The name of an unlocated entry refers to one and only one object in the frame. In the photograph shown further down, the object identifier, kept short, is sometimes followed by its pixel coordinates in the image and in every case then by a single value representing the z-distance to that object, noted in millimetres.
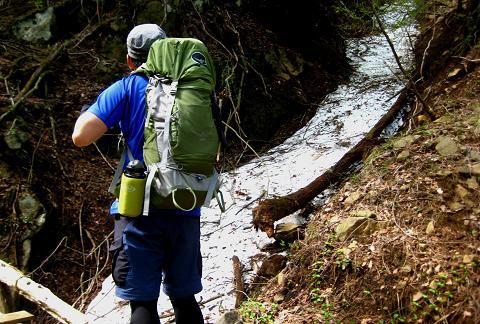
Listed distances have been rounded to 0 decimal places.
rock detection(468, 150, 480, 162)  3492
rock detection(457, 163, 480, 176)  3371
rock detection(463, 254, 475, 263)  2863
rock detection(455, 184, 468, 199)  3314
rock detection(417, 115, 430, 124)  4913
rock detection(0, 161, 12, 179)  5234
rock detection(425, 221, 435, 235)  3240
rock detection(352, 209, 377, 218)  3602
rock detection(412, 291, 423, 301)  2879
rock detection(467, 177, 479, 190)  3299
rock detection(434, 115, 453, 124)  4311
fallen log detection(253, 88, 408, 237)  4281
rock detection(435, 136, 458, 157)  3744
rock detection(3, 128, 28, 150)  5465
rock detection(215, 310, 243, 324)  3252
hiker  2494
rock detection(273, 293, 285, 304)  3482
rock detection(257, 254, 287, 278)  3857
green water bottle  2455
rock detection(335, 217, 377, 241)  3504
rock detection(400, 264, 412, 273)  3045
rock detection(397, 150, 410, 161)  4059
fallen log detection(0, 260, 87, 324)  3027
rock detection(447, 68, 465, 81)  5348
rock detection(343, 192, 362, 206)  3965
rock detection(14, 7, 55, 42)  6828
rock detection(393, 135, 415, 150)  4266
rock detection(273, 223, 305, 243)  4176
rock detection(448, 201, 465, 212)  3247
